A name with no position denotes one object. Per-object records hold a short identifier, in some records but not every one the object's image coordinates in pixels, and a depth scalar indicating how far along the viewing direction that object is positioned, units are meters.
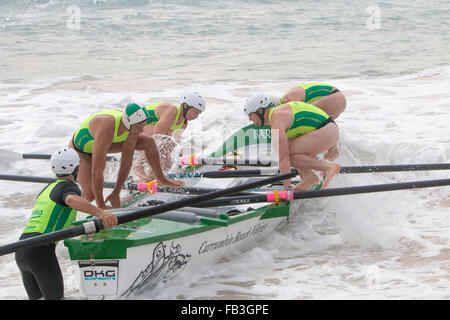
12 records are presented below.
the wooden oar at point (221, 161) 15.29
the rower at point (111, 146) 11.31
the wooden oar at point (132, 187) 12.55
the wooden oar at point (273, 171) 13.50
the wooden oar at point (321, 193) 11.37
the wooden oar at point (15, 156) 15.43
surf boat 9.08
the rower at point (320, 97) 16.08
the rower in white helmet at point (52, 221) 8.54
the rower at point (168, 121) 14.28
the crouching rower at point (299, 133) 12.80
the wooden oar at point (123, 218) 8.02
